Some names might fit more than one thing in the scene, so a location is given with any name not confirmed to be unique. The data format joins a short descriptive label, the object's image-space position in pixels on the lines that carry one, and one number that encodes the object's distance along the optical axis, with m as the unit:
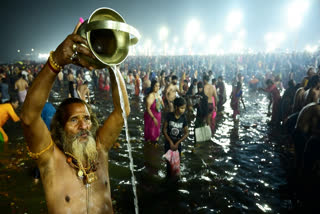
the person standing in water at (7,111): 6.14
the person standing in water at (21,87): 10.26
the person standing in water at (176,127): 4.52
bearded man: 1.50
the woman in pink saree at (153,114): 6.44
